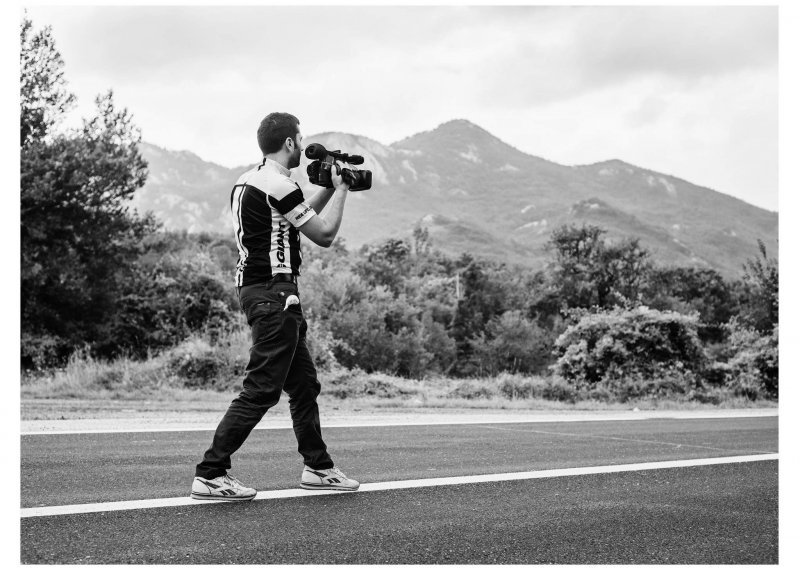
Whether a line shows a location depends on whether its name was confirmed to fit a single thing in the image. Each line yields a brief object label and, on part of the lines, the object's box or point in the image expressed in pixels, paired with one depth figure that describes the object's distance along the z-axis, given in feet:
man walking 14.55
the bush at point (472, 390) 61.62
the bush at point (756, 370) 71.00
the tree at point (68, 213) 77.87
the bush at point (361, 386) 55.52
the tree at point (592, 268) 187.93
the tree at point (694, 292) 205.66
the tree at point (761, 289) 93.86
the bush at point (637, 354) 66.18
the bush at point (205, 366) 53.88
